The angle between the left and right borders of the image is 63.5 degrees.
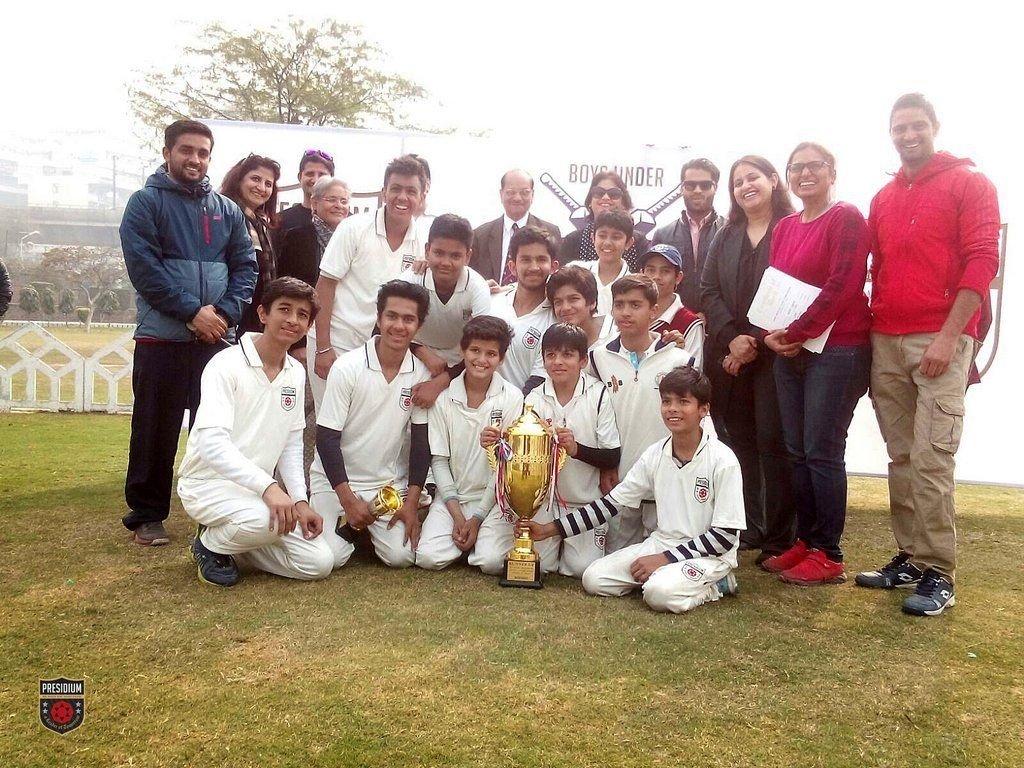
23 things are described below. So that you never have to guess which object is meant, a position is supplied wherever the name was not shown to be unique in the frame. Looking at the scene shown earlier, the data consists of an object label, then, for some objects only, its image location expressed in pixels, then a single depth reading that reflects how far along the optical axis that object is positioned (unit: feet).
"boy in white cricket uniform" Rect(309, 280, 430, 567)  12.01
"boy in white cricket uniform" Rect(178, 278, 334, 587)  10.64
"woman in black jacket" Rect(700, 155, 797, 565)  12.83
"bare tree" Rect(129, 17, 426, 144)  59.52
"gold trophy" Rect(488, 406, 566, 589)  11.11
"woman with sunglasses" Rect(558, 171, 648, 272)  15.15
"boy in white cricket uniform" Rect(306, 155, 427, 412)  13.62
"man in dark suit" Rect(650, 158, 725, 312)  14.48
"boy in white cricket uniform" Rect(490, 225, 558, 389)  13.20
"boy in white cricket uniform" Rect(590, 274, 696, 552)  12.43
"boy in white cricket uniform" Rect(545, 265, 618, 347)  12.57
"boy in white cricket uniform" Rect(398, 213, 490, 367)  12.81
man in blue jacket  12.32
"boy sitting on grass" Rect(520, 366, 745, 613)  10.55
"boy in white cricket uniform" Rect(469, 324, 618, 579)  11.91
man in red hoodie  10.44
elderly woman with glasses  15.43
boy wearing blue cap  13.16
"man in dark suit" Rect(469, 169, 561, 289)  16.21
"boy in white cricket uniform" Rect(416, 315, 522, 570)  12.02
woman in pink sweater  11.39
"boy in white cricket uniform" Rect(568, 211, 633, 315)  13.46
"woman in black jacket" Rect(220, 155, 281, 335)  14.64
